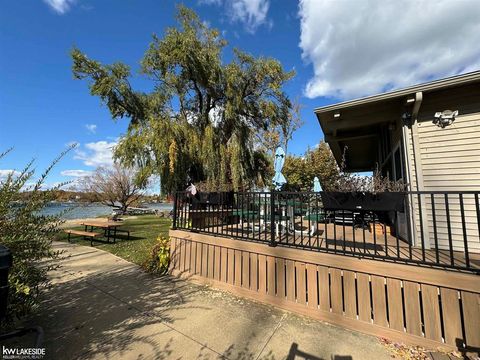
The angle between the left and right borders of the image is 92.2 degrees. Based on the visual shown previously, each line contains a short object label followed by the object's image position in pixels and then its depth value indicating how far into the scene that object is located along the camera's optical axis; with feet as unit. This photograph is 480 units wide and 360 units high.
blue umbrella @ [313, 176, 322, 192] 19.67
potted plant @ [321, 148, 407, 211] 9.72
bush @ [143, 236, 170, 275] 16.94
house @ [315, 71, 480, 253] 13.20
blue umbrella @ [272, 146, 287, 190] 19.12
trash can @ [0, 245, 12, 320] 5.34
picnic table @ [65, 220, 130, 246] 26.81
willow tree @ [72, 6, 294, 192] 35.09
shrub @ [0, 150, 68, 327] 8.02
